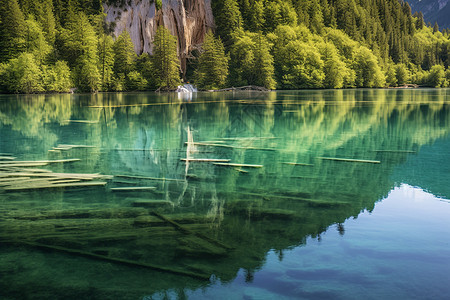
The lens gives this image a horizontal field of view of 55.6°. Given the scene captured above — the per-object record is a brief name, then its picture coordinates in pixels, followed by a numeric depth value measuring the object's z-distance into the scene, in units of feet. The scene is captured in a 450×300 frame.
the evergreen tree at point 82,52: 195.72
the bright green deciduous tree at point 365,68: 312.17
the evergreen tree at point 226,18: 287.69
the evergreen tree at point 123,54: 217.36
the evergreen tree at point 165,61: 219.82
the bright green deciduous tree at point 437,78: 386.11
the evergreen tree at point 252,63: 246.47
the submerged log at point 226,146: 34.74
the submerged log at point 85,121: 56.80
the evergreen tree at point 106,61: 206.75
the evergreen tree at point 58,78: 183.52
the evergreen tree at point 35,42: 184.55
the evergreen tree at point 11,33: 180.34
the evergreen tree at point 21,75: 169.07
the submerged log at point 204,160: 28.91
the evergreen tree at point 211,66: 231.50
